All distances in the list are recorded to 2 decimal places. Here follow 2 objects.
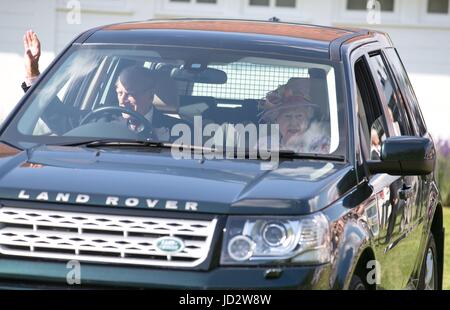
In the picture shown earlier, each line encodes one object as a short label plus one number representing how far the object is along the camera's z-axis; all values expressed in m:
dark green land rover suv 9.66
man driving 12.05
